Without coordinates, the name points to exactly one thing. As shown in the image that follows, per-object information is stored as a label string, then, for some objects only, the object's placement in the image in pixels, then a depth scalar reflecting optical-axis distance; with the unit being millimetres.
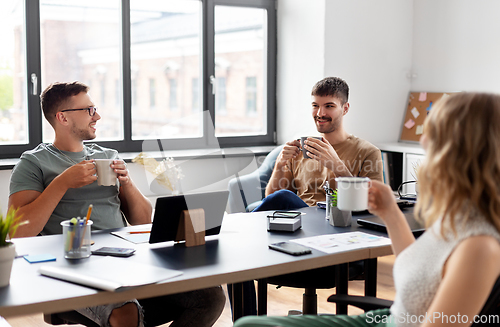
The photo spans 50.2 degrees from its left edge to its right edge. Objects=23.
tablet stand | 1706
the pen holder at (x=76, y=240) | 1553
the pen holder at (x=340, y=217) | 1998
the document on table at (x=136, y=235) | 1783
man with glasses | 1920
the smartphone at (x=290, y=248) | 1608
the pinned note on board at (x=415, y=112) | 4676
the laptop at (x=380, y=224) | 1882
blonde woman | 1029
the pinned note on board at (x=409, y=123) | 4691
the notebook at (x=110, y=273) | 1306
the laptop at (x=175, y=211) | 1668
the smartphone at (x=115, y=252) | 1595
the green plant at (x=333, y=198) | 2023
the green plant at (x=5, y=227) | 1349
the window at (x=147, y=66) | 3805
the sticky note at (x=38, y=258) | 1523
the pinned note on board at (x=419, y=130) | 4586
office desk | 1242
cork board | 4586
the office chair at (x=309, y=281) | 2135
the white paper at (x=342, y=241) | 1687
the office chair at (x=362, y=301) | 1375
